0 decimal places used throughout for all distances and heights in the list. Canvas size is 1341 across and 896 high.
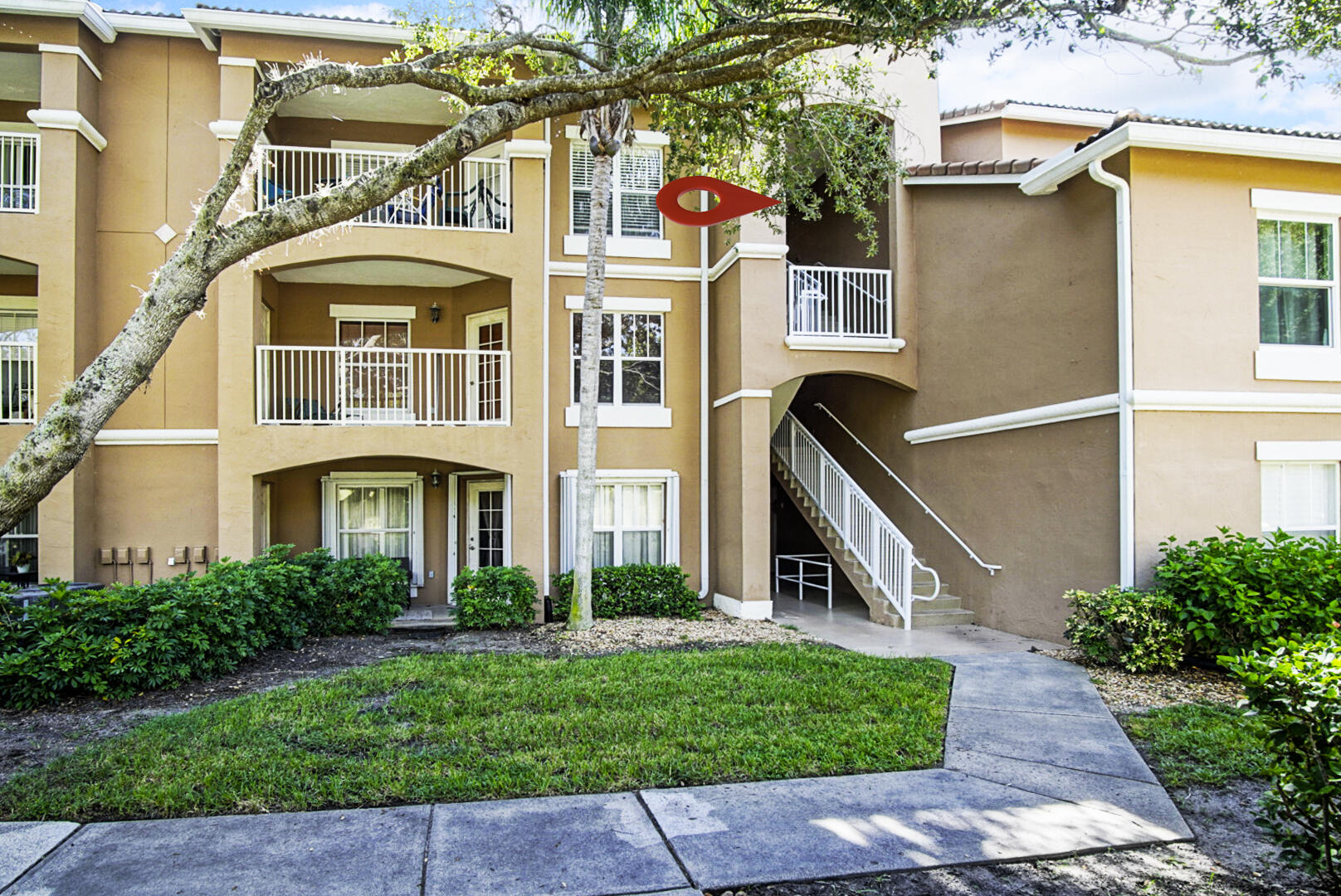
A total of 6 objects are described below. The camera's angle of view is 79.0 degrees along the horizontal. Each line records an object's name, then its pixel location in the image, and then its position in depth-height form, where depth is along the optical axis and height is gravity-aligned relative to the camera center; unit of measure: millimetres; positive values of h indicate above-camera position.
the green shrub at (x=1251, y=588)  7668 -1286
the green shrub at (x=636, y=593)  12367 -2039
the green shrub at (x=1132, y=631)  8211 -1778
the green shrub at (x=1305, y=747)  3471 -1264
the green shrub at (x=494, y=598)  11430 -1942
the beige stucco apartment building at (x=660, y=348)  9305 +1611
